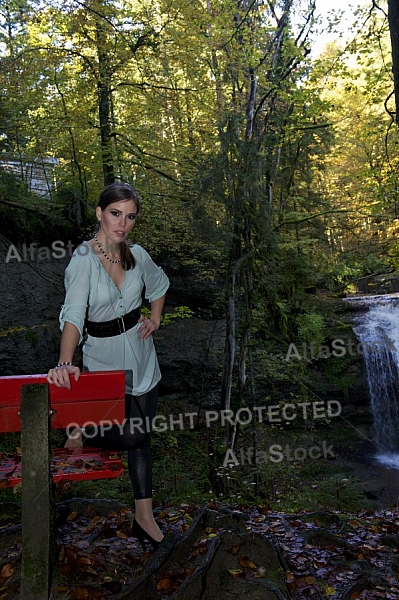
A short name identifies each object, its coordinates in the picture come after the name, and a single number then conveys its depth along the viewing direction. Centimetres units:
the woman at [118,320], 298
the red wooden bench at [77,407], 250
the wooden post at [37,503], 237
